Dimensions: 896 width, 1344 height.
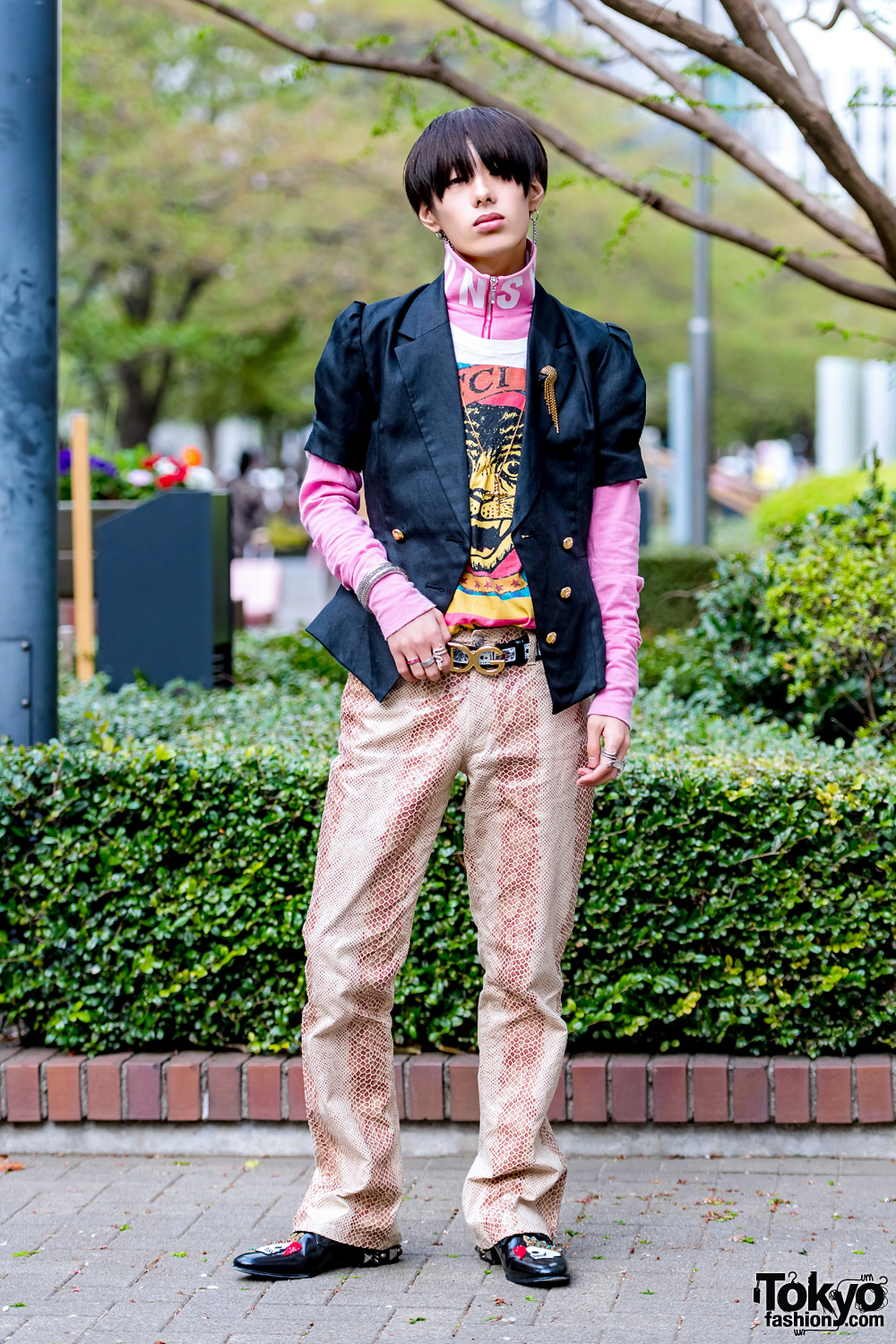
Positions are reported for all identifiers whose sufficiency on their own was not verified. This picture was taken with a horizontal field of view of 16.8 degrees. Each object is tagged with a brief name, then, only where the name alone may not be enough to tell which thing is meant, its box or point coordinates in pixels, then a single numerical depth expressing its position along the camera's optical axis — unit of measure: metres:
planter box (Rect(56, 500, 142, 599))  15.59
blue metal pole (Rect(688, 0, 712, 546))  31.12
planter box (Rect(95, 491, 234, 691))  11.57
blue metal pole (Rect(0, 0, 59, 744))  7.57
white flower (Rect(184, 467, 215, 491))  16.29
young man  5.50
